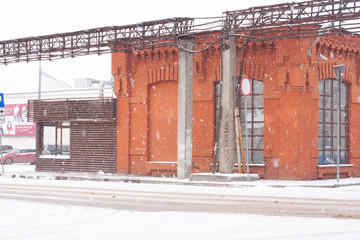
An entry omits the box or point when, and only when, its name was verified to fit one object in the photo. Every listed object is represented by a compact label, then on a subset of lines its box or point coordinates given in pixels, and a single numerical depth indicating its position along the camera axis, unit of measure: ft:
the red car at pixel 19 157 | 143.43
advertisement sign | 213.25
